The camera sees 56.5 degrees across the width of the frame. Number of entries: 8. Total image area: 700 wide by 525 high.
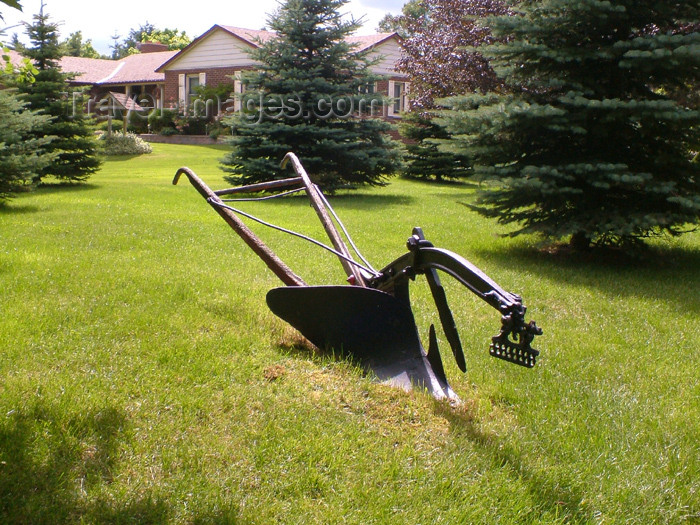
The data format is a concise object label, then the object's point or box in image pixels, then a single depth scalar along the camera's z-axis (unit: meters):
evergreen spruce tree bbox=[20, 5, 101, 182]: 14.38
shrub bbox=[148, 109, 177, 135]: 32.03
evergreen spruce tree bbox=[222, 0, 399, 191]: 13.17
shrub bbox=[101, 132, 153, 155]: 24.56
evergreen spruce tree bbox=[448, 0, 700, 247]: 6.46
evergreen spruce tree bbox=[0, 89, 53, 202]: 9.76
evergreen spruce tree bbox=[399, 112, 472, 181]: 18.70
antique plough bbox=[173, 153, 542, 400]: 3.06
